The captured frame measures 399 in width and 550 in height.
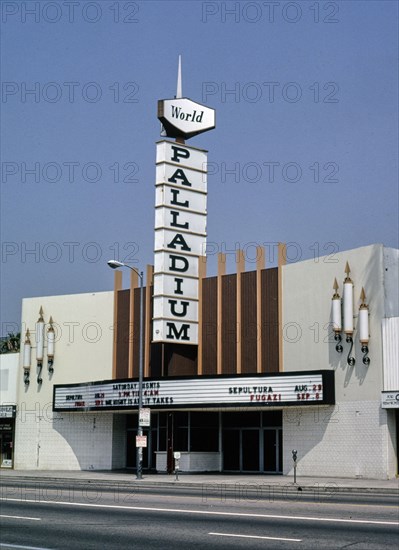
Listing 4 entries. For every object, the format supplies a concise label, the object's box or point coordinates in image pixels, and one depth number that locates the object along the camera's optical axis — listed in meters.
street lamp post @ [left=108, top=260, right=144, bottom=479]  33.28
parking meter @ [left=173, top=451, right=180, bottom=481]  31.87
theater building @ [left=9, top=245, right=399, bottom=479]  32.06
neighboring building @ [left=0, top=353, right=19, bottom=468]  45.38
